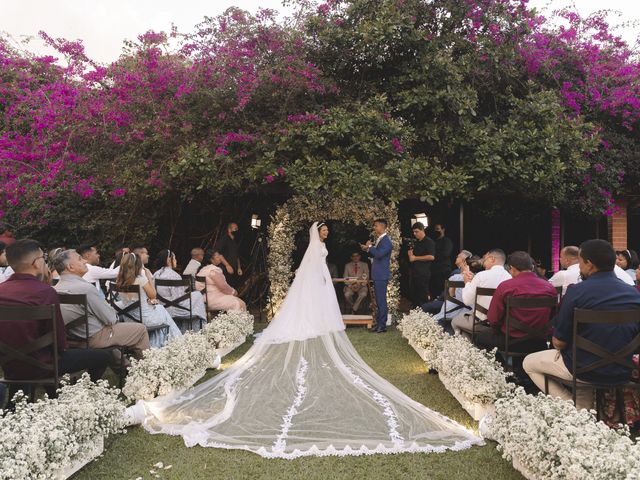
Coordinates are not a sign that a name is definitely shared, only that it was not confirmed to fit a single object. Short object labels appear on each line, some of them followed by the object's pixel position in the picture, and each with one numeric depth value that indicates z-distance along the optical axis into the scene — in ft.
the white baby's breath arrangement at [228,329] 25.18
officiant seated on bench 41.65
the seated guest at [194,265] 33.12
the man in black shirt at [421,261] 37.11
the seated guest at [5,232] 34.93
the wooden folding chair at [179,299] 25.22
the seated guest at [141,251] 26.50
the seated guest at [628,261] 27.20
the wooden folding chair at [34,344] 13.76
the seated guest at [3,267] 22.49
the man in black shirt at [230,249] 39.22
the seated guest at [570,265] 21.76
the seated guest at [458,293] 25.70
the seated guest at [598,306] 13.70
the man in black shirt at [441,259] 39.27
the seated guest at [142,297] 21.33
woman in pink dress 30.58
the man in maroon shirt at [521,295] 17.65
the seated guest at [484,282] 21.45
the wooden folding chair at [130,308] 21.18
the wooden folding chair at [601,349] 13.24
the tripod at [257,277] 42.78
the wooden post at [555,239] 46.11
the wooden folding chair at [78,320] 17.07
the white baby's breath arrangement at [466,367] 15.38
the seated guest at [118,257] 29.15
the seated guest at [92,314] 17.75
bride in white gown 13.92
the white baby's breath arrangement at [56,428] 9.74
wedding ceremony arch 38.34
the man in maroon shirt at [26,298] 14.15
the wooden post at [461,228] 41.06
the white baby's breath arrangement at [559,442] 8.99
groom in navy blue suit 34.19
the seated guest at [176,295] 26.58
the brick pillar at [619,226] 44.19
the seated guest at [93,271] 25.88
